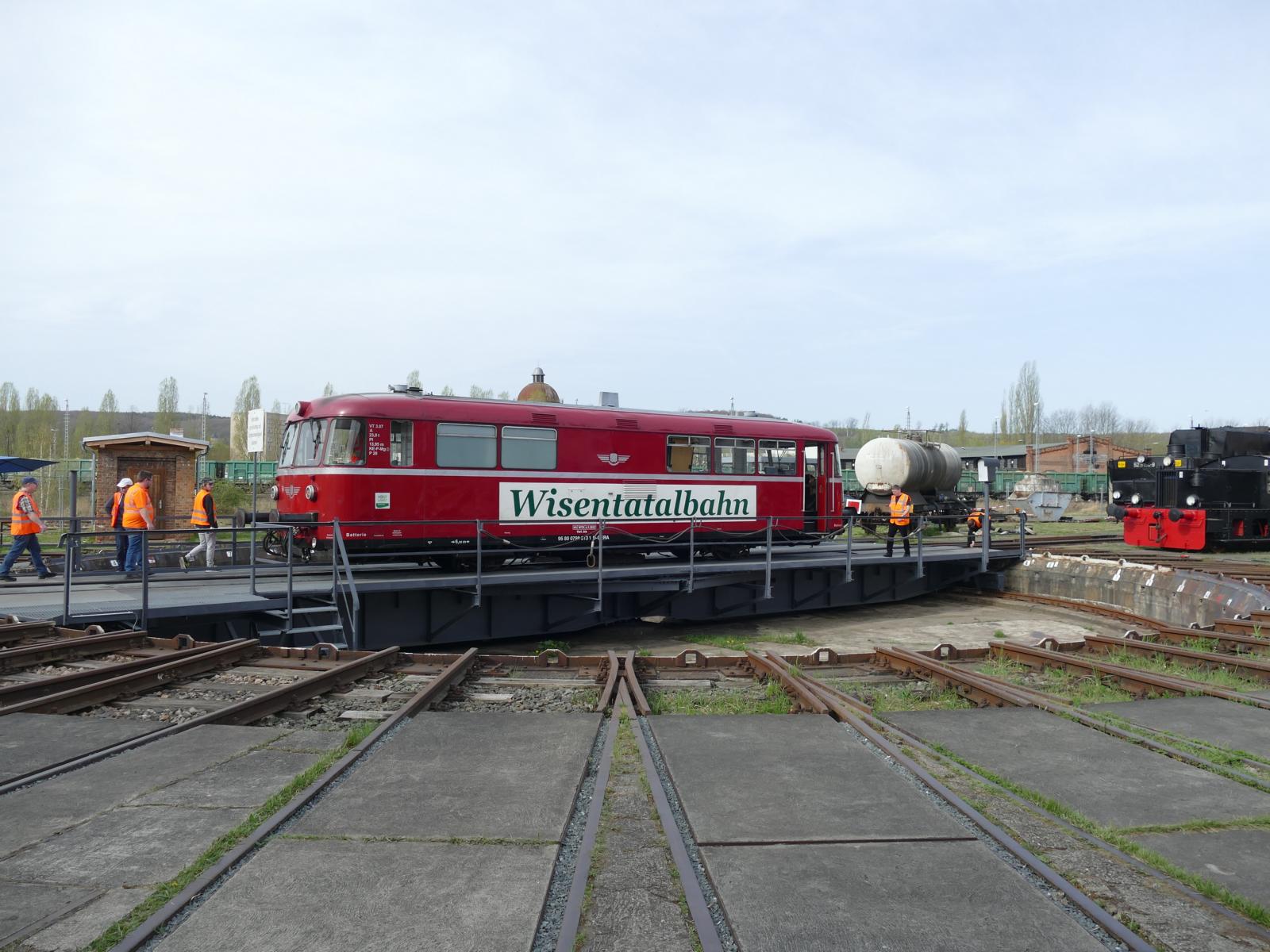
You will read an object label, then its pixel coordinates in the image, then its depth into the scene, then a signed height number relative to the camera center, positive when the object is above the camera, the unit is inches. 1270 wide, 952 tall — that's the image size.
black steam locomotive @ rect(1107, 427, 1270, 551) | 865.5 -3.1
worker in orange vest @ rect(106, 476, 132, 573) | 545.6 -25.2
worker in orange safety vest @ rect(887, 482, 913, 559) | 687.7 -20.6
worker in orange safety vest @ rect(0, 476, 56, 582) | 515.2 -25.6
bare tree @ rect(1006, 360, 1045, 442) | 3474.4 +340.8
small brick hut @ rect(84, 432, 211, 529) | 843.4 +19.4
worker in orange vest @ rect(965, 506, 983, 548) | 790.5 -32.0
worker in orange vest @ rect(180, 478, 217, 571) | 564.7 -21.9
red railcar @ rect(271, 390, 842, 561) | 525.0 +8.4
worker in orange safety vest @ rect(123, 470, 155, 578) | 526.0 -17.4
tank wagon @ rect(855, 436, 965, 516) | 1088.2 +20.2
